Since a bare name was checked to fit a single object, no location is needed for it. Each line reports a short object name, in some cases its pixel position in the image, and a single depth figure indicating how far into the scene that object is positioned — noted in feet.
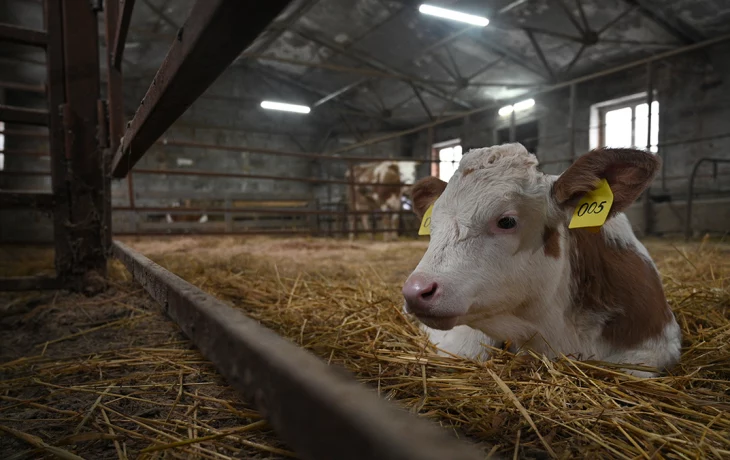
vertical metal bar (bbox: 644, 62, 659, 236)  27.20
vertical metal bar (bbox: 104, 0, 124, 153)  7.82
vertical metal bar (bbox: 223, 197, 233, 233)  33.07
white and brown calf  4.83
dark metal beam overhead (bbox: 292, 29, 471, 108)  40.14
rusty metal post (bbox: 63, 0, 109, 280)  8.18
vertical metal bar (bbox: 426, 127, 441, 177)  32.17
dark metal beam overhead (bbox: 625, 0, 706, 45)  27.78
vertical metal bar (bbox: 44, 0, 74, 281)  8.16
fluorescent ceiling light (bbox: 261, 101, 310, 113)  53.01
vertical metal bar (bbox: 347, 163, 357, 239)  28.46
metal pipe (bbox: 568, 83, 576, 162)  28.81
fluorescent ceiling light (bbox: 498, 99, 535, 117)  43.25
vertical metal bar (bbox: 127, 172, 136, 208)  21.00
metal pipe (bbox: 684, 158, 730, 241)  21.02
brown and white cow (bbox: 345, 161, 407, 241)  41.29
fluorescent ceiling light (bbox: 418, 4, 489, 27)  26.86
